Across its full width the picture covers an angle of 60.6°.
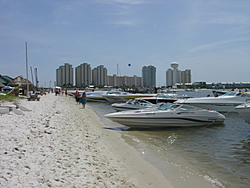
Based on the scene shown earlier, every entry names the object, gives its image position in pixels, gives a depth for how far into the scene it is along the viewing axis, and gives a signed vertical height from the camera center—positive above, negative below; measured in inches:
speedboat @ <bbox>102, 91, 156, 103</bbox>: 1274.6 -61.5
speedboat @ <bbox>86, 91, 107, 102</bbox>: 1396.4 -74.7
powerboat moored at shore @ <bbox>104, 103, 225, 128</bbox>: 484.4 -72.2
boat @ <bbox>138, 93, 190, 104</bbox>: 946.4 -62.2
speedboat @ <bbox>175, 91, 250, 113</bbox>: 807.7 -63.2
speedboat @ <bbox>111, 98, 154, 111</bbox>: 694.5 -63.2
